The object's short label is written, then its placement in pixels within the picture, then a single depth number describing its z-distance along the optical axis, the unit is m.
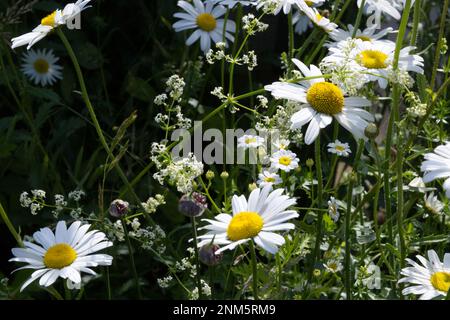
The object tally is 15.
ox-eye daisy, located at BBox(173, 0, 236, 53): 0.99
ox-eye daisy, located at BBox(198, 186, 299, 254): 0.76
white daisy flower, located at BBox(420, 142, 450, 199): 0.76
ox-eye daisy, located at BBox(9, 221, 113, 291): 0.78
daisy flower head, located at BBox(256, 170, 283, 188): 0.82
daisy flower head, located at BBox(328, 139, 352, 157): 0.85
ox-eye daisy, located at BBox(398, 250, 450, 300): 0.79
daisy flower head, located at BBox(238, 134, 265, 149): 0.83
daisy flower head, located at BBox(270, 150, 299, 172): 0.82
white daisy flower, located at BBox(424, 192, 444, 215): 0.87
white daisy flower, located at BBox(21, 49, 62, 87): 1.13
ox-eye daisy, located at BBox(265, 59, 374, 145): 0.80
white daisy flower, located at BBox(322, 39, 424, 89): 0.81
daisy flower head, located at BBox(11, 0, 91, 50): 0.83
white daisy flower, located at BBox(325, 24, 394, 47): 0.91
